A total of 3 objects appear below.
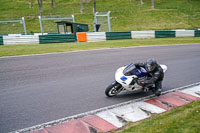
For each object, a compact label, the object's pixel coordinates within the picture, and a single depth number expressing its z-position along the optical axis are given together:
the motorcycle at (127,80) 7.01
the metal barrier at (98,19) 23.23
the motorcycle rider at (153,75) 7.02
